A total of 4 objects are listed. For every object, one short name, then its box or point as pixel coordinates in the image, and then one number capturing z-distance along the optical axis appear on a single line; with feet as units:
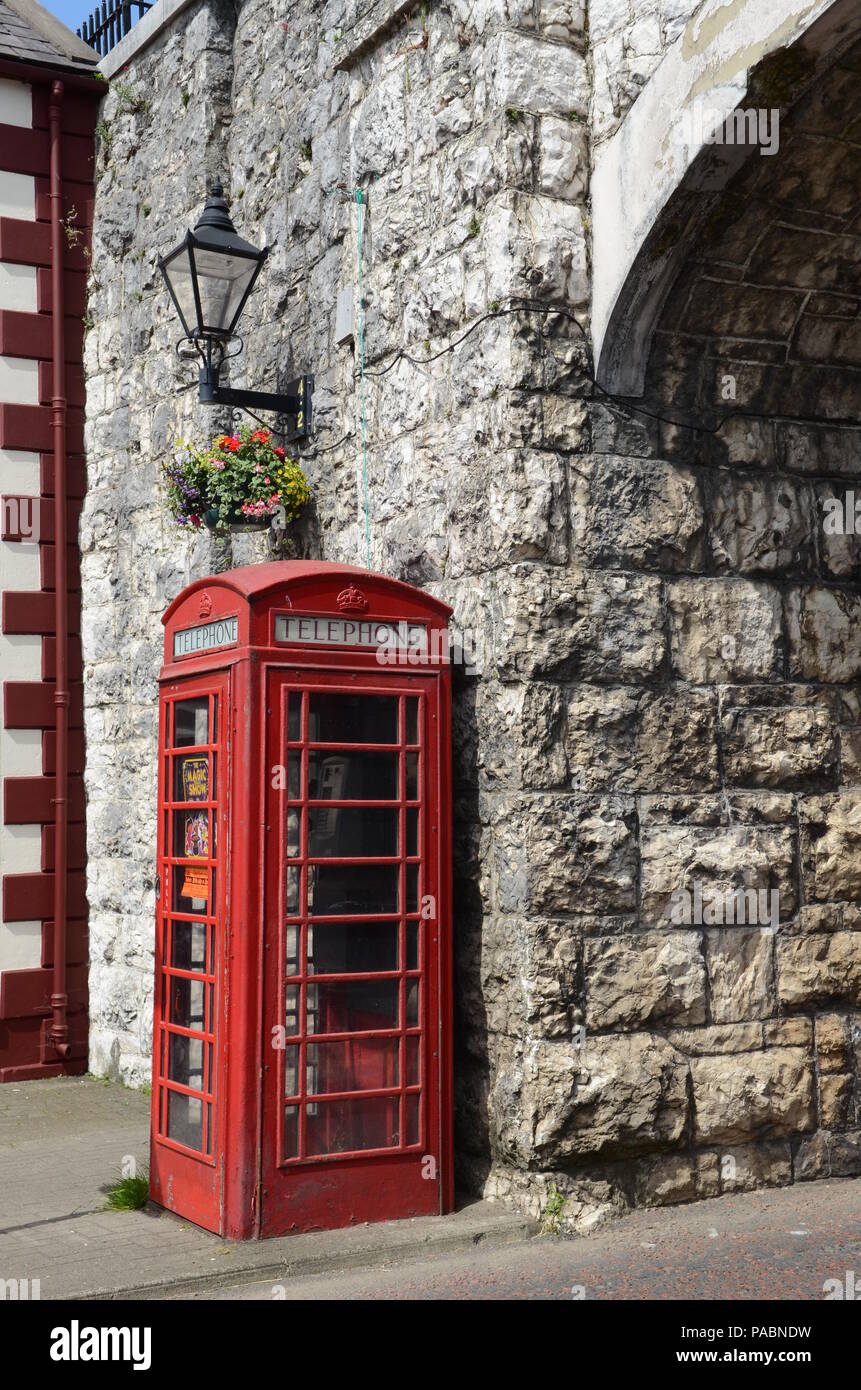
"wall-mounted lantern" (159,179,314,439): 22.45
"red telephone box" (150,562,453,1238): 16.87
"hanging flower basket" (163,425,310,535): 23.25
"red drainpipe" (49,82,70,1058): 30.17
